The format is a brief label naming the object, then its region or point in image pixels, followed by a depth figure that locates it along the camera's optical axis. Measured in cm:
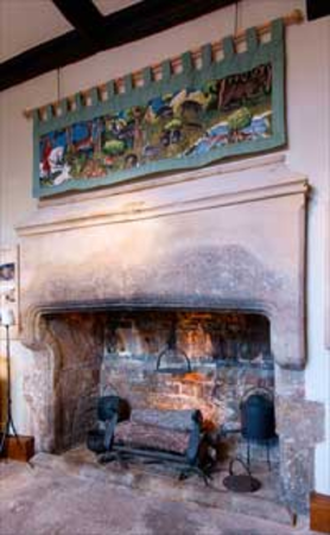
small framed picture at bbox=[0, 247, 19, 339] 319
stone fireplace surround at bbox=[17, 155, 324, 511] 216
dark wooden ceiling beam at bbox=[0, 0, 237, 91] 253
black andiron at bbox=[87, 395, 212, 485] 262
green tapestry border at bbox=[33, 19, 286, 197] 228
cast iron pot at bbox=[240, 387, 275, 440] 256
